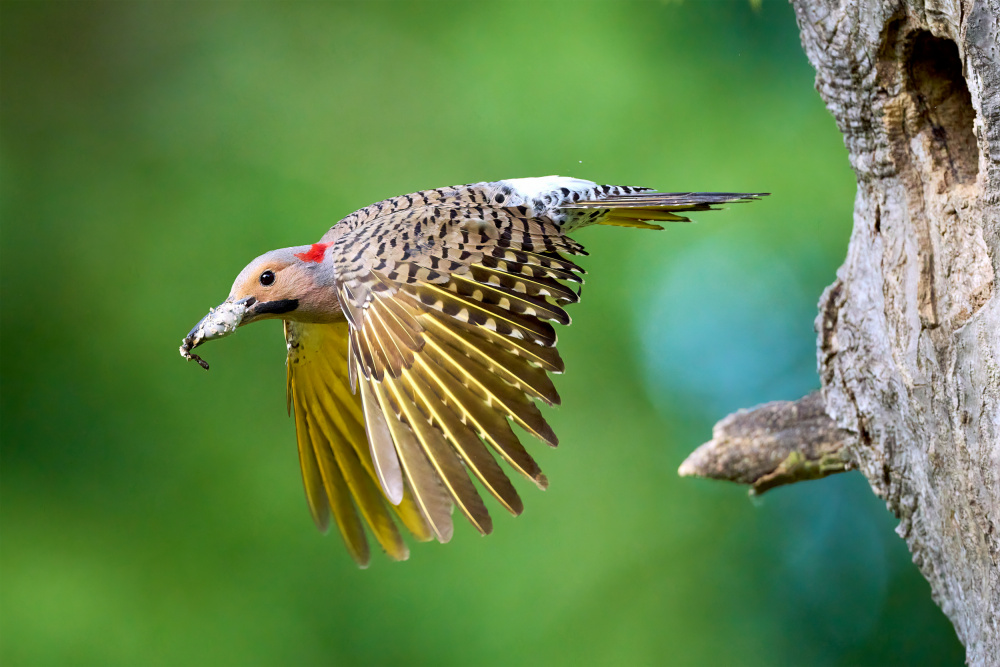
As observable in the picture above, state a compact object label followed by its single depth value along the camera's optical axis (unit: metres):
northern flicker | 7.04
